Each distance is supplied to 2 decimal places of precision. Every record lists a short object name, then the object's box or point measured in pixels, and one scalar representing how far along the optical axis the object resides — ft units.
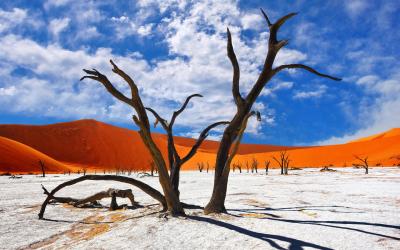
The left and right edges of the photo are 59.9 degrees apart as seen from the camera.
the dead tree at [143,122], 19.42
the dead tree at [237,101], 22.17
